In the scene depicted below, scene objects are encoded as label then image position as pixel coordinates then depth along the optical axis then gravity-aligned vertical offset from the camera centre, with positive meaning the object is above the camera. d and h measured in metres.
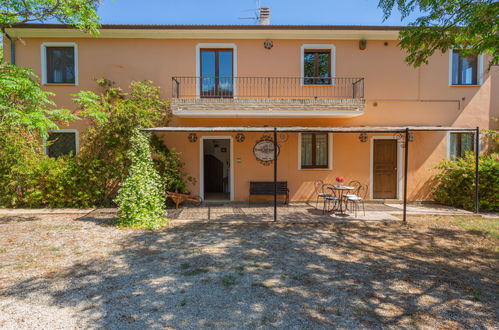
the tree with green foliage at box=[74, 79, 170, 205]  8.84 +1.07
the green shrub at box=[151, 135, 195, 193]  9.04 -0.30
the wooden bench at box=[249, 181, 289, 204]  9.98 -1.15
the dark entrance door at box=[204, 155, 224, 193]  12.66 -0.78
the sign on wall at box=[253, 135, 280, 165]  10.30 +0.30
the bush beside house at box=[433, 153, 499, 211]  8.66 -0.78
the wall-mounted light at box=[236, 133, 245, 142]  10.20 +0.78
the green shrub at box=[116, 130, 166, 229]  7.01 -0.96
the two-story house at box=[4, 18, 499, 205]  10.02 +2.68
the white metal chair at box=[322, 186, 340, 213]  8.21 -1.61
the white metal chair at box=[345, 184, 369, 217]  9.13 -1.47
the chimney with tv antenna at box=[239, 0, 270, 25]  11.30 +5.96
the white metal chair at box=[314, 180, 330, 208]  10.27 -1.10
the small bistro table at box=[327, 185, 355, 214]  8.14 -1.36
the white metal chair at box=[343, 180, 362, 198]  10.25 -1.01
